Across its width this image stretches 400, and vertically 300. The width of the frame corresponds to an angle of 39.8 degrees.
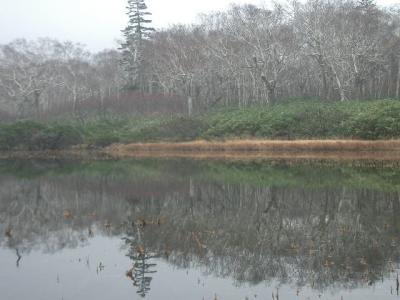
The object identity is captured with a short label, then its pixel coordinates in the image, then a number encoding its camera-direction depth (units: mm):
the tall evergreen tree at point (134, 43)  66562
